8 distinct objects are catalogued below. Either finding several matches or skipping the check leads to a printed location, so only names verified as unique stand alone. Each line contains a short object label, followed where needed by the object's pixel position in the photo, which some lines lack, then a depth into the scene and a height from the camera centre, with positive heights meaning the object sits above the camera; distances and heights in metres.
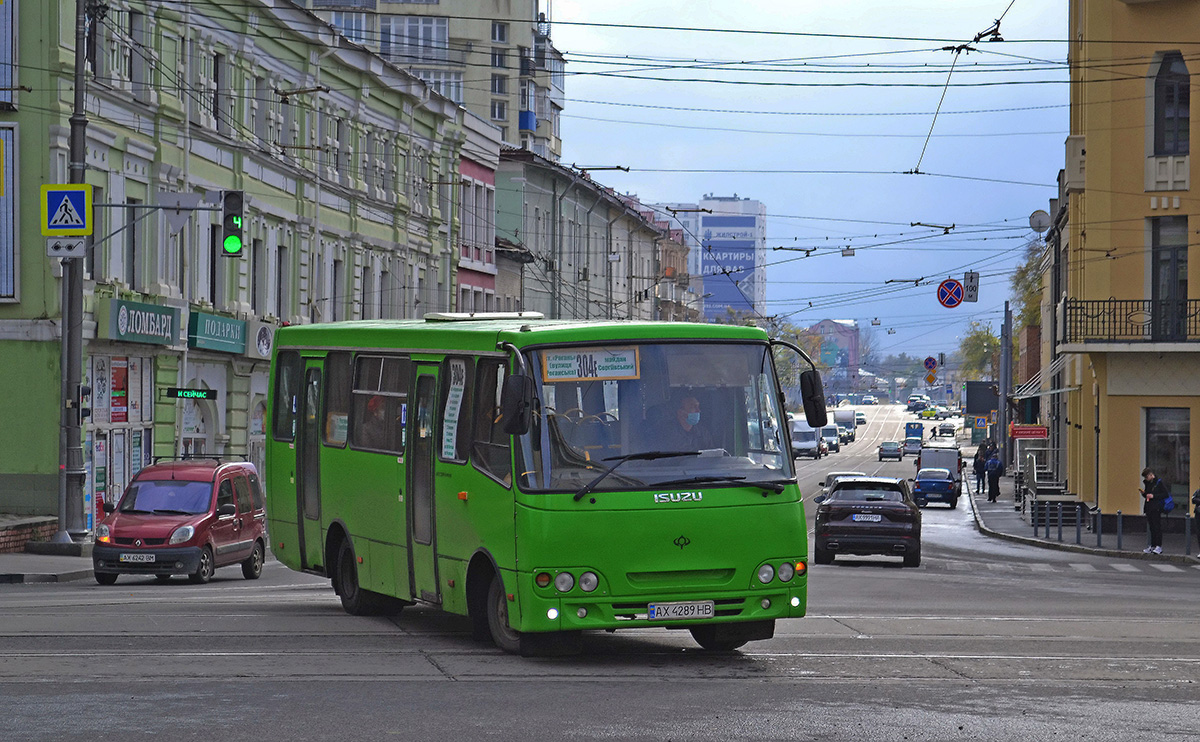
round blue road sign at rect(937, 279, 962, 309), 60.66 +2.92
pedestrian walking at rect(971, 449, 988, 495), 76.00 -4.20
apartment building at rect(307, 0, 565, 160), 101.62 +19.32
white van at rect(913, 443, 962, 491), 70.75 -3.28
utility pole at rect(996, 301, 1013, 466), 83.21 -0.09
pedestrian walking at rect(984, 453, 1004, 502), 64.62 -3.62
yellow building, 42.28 +3.20
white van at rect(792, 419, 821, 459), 111.62 -3.92
